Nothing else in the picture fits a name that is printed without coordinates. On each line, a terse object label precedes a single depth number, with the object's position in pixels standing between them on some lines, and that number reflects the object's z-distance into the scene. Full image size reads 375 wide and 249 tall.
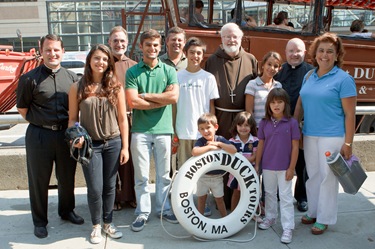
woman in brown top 3.35
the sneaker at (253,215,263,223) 3.83
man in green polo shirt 3.57
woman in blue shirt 3.37
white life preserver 3.45
